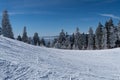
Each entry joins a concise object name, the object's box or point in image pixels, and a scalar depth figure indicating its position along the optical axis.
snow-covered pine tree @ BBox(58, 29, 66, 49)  32.67
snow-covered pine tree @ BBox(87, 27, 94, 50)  32.04
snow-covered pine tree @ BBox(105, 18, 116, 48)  27.95
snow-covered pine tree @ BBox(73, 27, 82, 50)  31.67
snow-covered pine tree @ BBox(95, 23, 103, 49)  30.33
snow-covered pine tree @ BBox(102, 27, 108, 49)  28.34
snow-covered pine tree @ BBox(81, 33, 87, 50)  32.07
